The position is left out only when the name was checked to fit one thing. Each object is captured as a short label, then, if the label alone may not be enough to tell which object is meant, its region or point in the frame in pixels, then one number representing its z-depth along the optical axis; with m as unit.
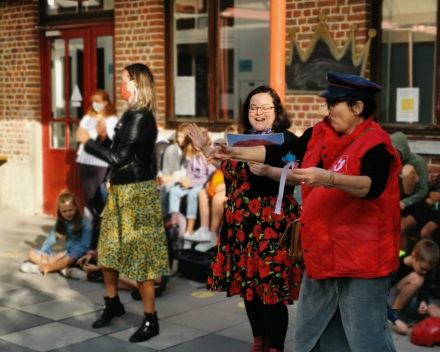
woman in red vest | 3.57
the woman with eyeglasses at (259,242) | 4.90
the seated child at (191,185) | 8.81
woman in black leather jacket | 5.85
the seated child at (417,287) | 6.25
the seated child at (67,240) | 8.10
